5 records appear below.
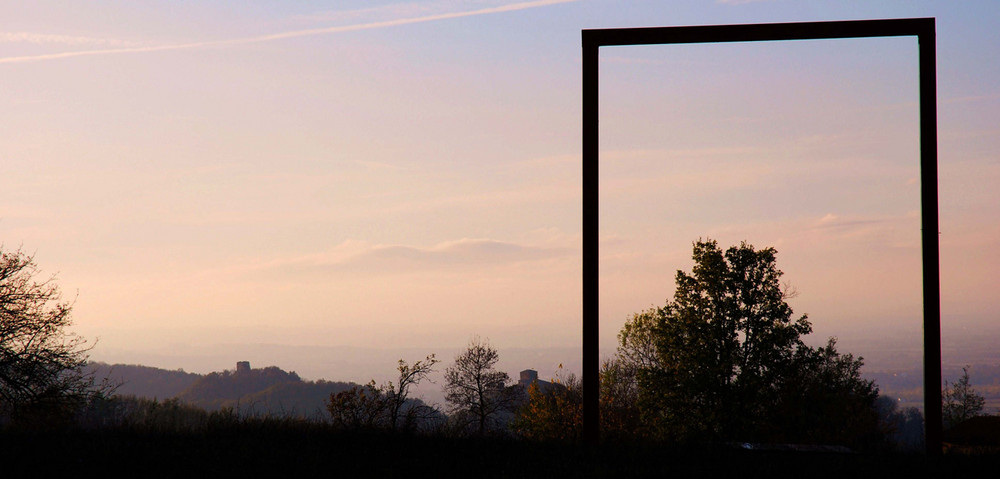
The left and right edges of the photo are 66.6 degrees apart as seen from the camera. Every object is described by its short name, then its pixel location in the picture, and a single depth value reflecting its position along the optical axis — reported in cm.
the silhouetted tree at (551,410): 5384
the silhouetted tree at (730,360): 3425
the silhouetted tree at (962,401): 7894
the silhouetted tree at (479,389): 5844
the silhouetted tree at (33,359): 2903
